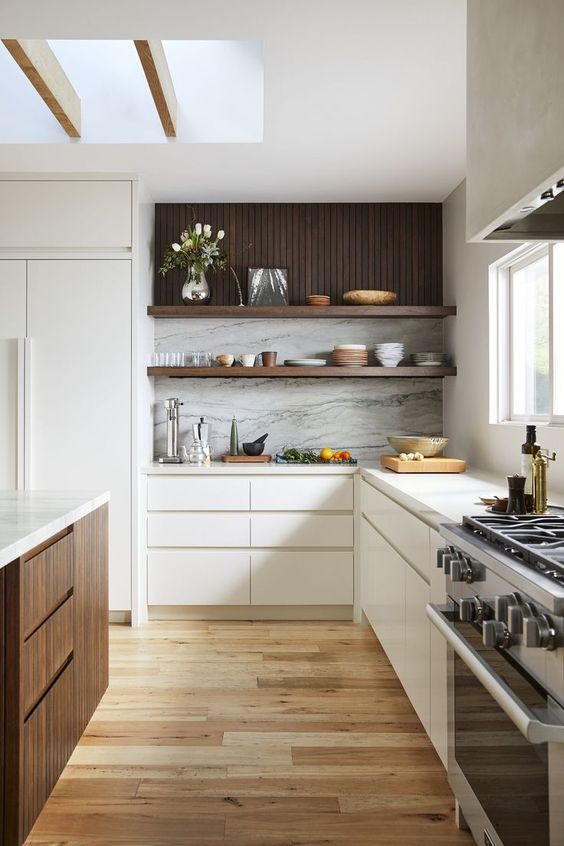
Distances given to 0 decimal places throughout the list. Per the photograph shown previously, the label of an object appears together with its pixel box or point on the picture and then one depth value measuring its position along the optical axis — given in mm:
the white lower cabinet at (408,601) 2232
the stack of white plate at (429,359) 4367
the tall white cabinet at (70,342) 4082
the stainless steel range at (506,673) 1220
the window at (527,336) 3027
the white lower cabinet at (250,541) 4078
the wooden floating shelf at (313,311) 4316
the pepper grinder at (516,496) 2133
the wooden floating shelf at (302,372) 4293
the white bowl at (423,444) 3922
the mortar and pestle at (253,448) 4395
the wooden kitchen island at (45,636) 1736
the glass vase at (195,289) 4359
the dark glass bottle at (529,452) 2299
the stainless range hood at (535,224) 1855
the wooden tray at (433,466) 3639
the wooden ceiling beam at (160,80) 2701
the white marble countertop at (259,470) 4062
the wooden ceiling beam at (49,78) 2693
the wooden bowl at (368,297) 4344
